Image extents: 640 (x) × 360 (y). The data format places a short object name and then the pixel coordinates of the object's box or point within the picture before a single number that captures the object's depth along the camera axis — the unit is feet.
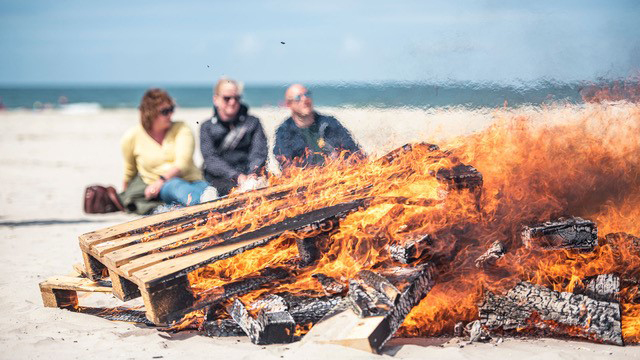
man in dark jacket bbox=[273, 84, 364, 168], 19.86
